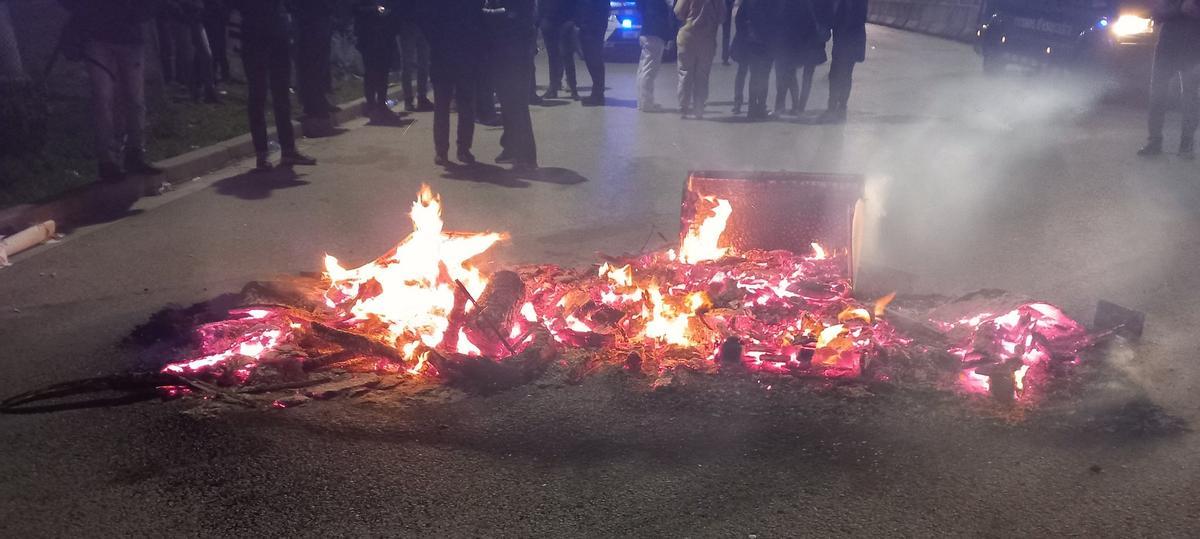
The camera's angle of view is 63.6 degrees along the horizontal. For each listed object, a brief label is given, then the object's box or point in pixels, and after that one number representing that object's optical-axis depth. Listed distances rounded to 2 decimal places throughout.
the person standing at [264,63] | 9.20
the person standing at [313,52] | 12.10
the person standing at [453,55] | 9.23
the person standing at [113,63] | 7.98
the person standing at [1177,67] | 9.66
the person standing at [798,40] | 12.90
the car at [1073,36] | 14.52
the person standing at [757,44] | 12.97
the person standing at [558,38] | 15.09
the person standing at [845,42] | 12.88
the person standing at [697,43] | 13.41
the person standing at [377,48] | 13.03
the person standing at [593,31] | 14.83
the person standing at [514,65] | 9.51
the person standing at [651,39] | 14.25
